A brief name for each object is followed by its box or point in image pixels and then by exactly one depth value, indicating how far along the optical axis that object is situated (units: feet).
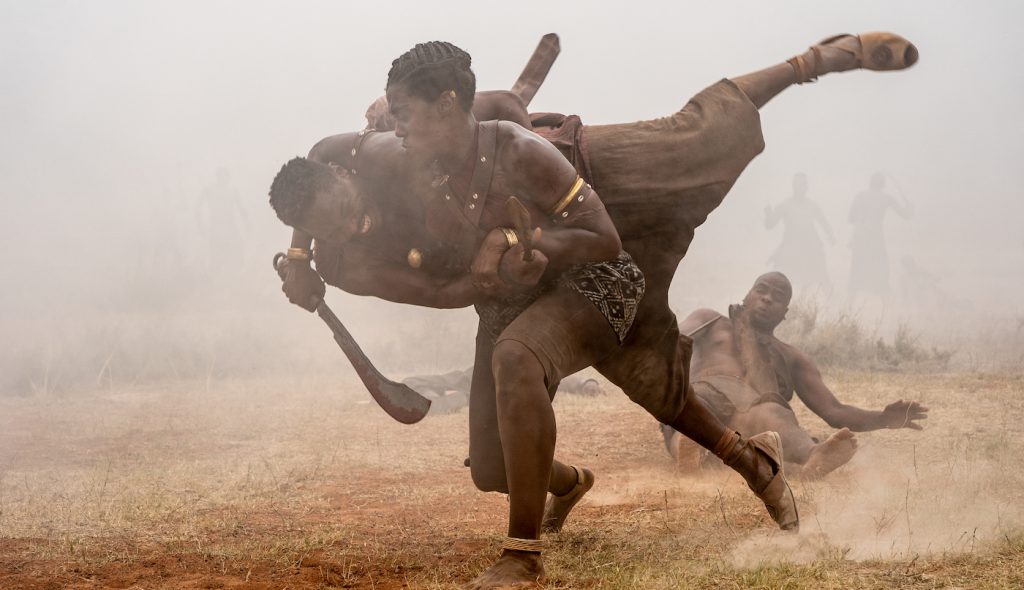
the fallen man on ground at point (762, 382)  18.89
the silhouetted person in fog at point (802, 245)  70.79
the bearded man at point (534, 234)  10.16
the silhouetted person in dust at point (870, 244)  69.21
